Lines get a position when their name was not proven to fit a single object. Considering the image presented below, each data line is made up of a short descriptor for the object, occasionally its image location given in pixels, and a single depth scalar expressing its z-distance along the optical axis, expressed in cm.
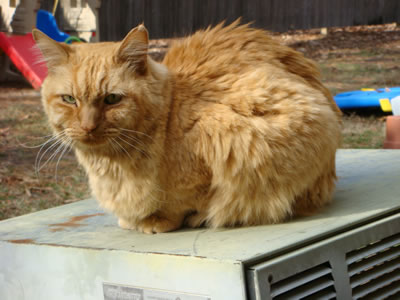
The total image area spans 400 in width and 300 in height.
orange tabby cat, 160
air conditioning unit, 136
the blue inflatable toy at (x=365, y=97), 514
